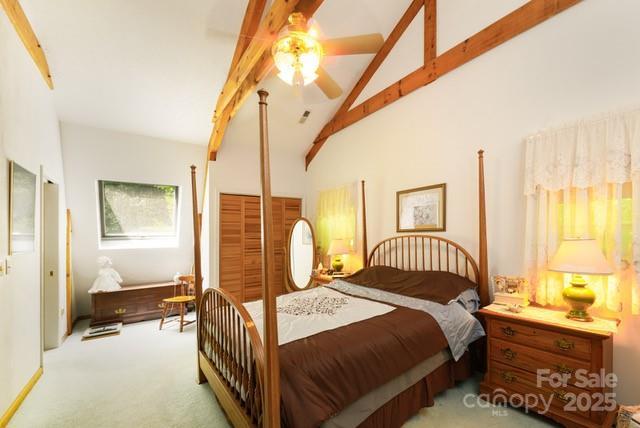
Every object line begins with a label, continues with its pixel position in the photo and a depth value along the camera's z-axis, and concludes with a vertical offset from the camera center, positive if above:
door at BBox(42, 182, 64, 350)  3.13 -0.69
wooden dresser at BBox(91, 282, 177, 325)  3.86 -1.33
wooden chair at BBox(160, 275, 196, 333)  3.80 -1.24
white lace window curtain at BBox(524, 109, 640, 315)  1.79 +0.08
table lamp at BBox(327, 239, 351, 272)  4.02 -0.57
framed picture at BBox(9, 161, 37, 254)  2.08 +0.05
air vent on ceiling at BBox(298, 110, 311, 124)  4.38 +1.60
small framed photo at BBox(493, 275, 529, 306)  2.16 -0.66
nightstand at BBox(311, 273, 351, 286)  3.85 -0.97
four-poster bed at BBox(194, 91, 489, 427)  1.22 -0.87
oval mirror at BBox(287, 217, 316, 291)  4.74 -0.75
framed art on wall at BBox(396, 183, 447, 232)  2.99 +0.03
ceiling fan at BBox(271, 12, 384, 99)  1.86 +1.19
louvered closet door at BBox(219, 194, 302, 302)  4.51 -0.62
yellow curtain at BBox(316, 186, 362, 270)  4.18 -0.07
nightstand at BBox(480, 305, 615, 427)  1.65 -1.05
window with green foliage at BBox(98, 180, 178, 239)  4.28 +0.07
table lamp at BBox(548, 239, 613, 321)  1.70 -0.37
